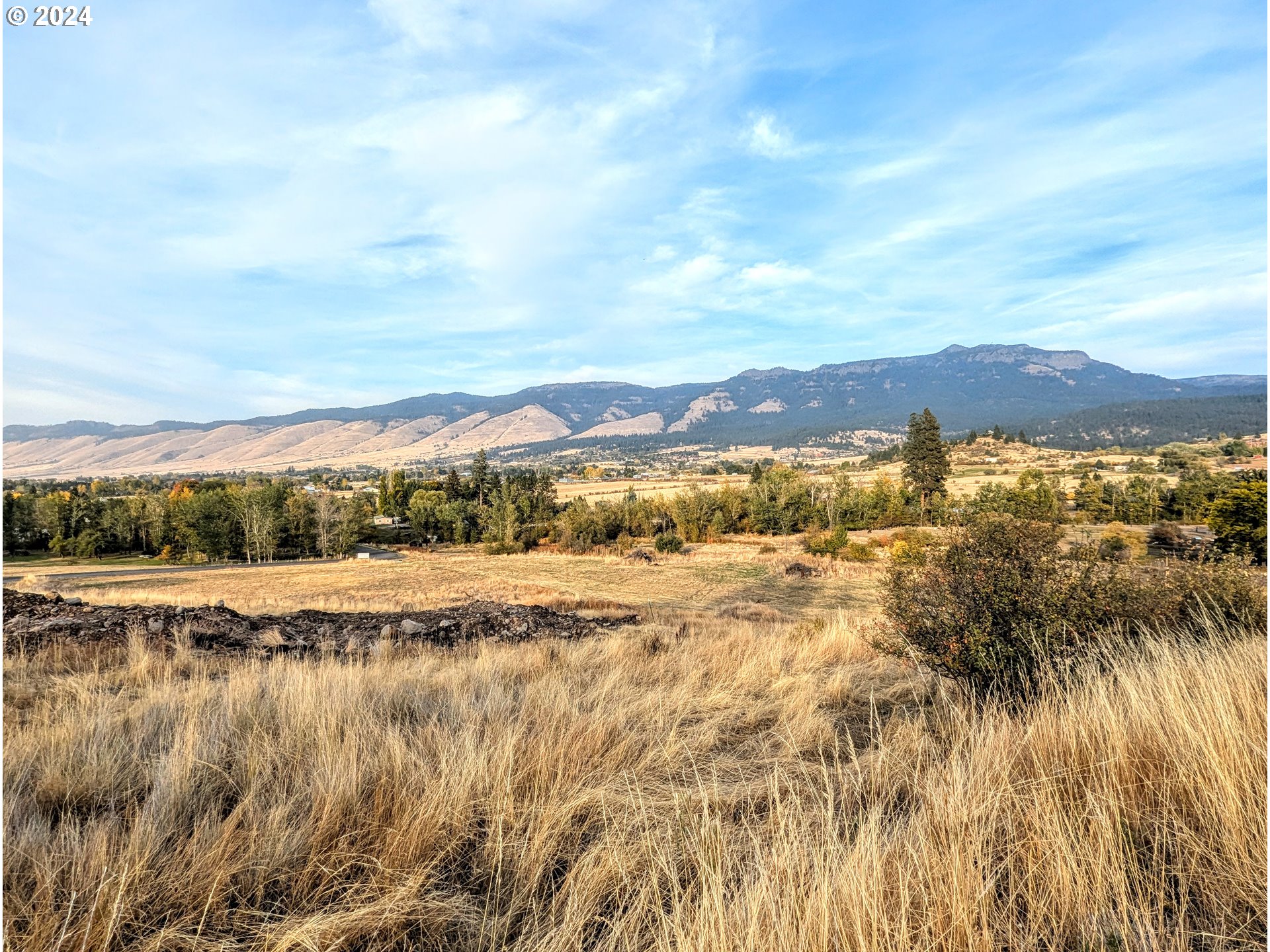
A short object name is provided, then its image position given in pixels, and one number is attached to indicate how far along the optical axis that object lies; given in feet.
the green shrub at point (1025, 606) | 18.88
